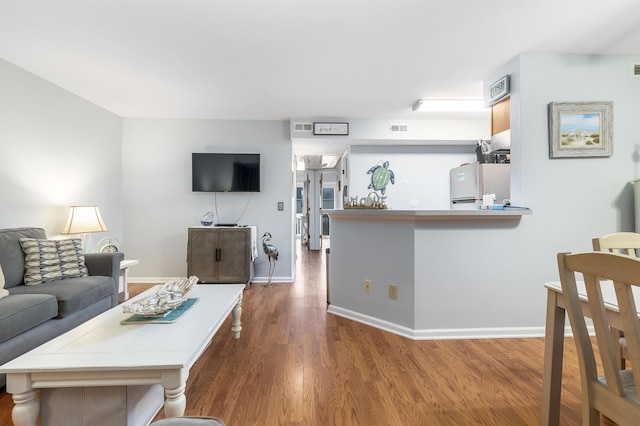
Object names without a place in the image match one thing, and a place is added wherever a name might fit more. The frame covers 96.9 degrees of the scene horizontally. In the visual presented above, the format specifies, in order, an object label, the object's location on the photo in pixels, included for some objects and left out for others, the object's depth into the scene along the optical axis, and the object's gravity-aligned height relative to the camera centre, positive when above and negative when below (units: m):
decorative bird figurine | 4.12 -0.54
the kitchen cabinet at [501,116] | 2.74 +0.97
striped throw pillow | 2.35 -0.39
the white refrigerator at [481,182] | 3.54 +0.40
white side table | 3.32 -0.80
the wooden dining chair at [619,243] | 1.57 -0.17
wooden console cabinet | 3.97 -0.56
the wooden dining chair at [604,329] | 0.82 -0.40
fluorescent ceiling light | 3.64 +1.40
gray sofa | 1.71 -0.60
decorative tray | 1.61 -0.52
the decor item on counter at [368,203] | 2.72 +0.10
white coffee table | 1.11 -0.60
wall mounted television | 4.29 +0.64
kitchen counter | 2.41 -0.49
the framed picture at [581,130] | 2.53 +0.73
